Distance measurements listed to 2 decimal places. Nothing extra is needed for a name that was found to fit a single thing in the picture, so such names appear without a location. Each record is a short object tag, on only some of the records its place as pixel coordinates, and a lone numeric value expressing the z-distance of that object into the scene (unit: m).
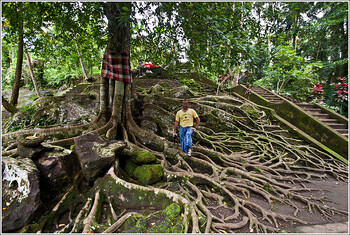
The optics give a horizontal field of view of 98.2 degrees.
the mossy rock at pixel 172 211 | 2.02
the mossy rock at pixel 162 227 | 1.83
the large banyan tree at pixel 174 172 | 2.10
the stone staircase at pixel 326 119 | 5.59
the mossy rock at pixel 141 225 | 1.84
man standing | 3.55
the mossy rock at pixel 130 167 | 2.99
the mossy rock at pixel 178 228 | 1.85
